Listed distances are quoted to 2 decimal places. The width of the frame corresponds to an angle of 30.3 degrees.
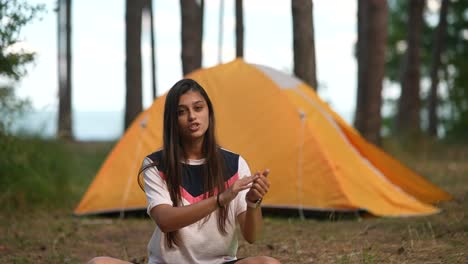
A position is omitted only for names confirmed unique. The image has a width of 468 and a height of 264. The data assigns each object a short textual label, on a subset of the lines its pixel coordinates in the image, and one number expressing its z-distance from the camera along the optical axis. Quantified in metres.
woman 3.83
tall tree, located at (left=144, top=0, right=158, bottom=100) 17.61
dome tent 7.92
